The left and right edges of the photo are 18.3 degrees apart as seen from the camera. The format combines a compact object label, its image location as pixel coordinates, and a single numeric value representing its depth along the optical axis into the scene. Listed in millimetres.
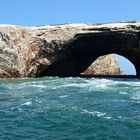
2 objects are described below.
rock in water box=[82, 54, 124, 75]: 56081
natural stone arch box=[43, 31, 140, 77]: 42188
